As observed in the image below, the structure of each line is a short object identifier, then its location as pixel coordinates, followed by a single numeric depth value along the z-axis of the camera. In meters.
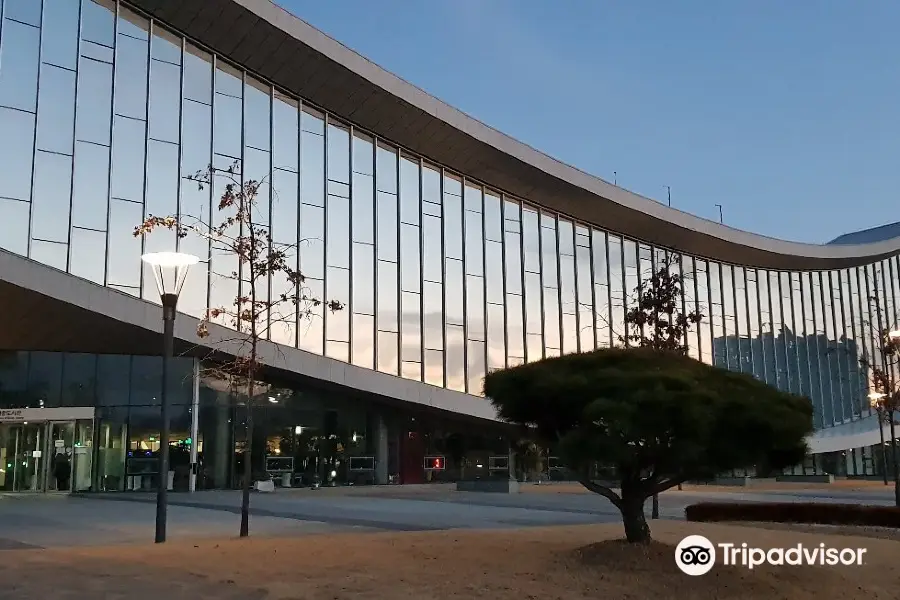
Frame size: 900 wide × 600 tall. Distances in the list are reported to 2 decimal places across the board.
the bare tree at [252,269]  16.33
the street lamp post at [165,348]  14.88
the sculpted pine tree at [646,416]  12.28
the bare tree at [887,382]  27.53
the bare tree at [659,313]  24.33
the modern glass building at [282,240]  29.20
